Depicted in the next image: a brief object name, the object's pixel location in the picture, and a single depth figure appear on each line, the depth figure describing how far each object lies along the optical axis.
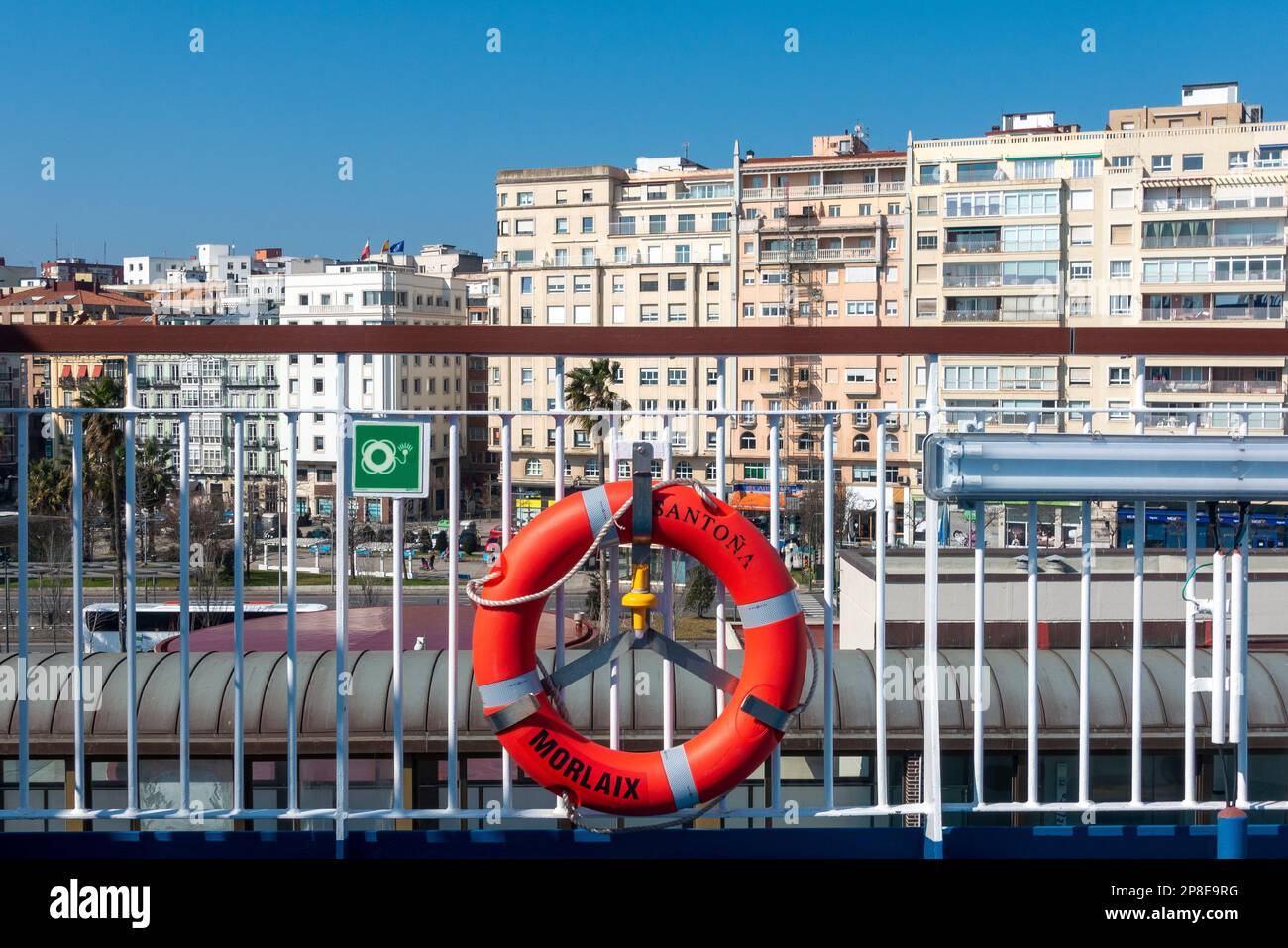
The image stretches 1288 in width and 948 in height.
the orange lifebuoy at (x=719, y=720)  3.04
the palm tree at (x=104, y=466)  20.58
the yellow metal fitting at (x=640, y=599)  3.03
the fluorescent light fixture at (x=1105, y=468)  3.18
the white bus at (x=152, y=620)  22.12
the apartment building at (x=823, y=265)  49.59
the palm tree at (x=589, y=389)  24.00
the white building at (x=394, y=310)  55.91
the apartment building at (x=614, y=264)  53.09
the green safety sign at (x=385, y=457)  3.16
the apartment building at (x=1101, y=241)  41.81
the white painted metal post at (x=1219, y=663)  3.14
